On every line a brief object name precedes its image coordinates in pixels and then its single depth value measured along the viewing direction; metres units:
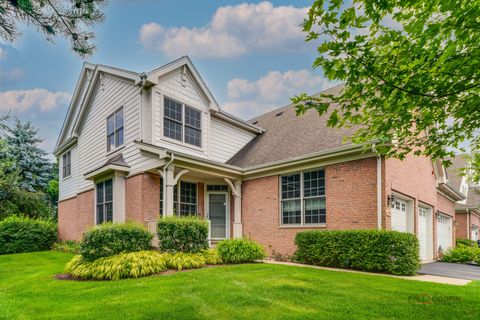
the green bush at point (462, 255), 13.79
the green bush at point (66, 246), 14.75
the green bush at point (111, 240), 8.59
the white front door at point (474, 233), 24.29
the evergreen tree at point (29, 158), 29.17
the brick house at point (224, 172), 10.63
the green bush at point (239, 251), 9.93
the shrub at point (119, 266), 7.73
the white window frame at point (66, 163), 18.38
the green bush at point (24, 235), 16.62
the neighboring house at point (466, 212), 22.45
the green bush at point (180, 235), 9.44
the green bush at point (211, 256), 9.62
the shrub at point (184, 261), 8.73
